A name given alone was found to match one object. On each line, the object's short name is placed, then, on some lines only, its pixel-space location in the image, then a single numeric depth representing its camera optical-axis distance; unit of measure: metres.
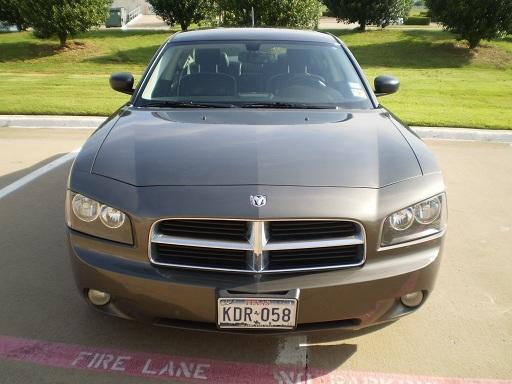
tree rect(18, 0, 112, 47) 17.81
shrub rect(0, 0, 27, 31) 24.33
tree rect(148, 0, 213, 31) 20.86
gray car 2.28
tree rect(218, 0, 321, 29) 17.77
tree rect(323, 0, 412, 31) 23.03
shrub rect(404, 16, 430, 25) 42.06
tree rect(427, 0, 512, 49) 18.73
